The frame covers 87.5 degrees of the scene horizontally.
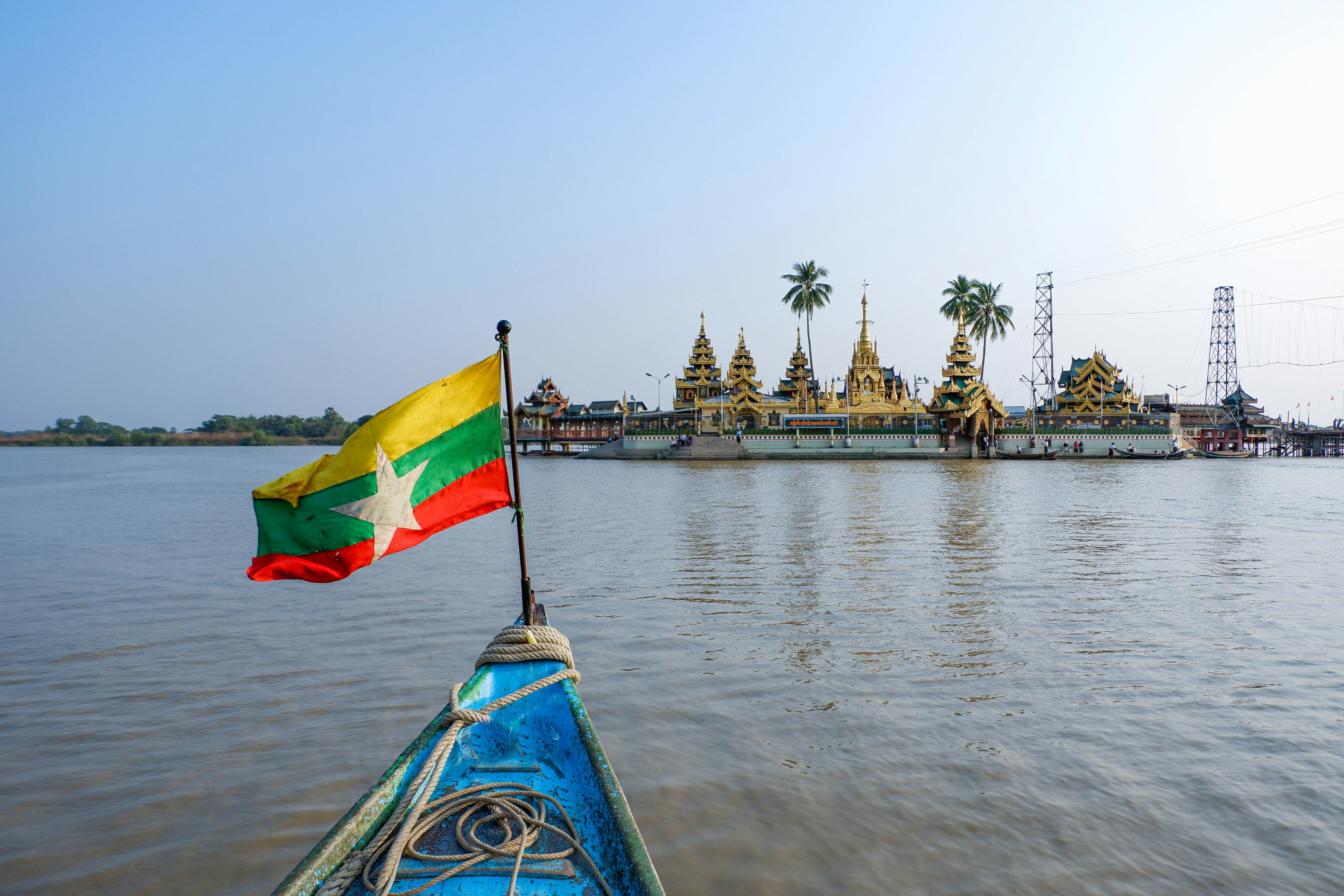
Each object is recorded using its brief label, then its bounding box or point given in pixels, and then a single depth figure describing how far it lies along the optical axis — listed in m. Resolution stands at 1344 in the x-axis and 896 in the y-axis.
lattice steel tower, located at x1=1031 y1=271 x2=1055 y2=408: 71.62
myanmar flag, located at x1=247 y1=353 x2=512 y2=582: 3.99
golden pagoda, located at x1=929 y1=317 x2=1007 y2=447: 64.50
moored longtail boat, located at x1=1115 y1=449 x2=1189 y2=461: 63.06
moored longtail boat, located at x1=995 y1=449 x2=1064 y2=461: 63.97
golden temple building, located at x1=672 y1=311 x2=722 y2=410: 84.19
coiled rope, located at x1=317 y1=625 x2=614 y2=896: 2.81
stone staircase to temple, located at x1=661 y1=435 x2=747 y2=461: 67.75
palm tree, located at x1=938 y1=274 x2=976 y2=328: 72.00
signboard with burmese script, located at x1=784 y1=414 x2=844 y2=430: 68.81
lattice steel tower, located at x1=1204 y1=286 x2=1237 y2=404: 82.06
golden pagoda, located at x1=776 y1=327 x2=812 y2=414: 84.12
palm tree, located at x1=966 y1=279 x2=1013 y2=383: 72.06
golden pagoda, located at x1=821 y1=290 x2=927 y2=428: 71.31
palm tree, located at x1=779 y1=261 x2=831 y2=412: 76.38
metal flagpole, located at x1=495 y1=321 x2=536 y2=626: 4.69
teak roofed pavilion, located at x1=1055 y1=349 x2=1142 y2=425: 72.81
